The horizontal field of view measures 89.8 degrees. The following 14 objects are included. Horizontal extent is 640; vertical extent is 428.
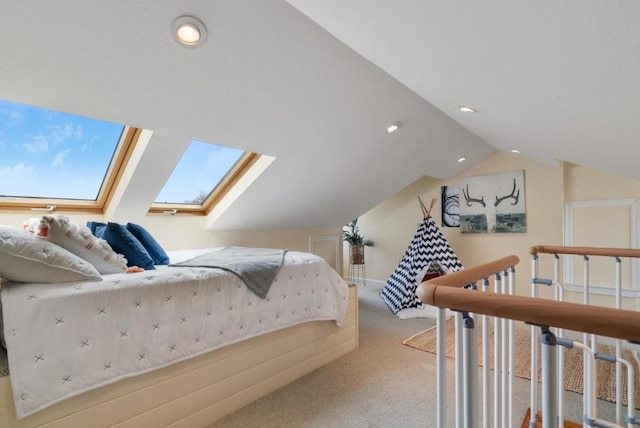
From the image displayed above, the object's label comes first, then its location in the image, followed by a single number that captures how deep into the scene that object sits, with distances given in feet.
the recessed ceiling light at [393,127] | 9.62
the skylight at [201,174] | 9.80
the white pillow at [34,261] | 4.28
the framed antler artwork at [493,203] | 13.47
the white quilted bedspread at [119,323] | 4.13
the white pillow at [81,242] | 5.05
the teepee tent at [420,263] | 13.29
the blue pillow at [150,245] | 7.62
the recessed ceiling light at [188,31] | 4.93
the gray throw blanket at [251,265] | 6.67
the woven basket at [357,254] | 17.29
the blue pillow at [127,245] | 6.68
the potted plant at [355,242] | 17.31
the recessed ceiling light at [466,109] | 7.09
